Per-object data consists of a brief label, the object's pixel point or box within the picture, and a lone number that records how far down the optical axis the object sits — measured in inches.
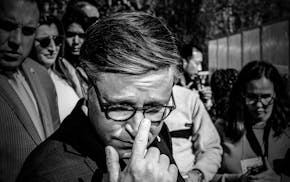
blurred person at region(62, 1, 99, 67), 131.0
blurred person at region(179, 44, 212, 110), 186.7
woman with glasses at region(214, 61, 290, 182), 102.7
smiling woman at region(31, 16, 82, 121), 117.6
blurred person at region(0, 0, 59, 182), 72.0
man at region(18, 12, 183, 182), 55.1
